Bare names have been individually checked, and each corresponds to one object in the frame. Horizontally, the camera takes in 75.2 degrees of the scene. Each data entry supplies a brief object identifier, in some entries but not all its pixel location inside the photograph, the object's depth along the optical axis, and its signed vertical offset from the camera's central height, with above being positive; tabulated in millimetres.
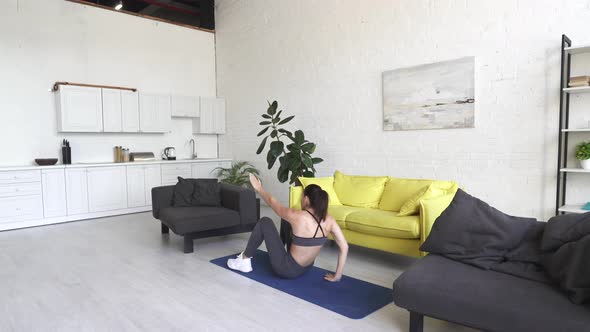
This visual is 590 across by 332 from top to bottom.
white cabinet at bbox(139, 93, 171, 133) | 6957 +586
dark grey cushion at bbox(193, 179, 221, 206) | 4828 -626
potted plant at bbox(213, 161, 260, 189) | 7281 -563
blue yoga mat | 2787 -1193
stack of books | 3381 +529
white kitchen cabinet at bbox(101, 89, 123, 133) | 6461 +587
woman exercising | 3174 -771
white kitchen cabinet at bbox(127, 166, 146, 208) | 6555 -706
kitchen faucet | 7945 -51
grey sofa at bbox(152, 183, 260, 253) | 4168 -797
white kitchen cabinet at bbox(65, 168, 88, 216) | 5941 -705
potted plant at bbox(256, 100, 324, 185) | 5300 -203
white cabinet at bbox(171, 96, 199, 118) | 7426 +756
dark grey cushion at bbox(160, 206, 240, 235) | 4121 -819
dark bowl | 5829 -232
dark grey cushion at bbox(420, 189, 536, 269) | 2561 -633
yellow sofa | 3459 -680
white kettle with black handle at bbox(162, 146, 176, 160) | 7418 -179
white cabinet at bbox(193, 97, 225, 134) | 7844 +554
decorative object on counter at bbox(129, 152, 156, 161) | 6895 -199
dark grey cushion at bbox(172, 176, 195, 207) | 4812 -623
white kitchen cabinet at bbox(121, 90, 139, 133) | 6691 +604
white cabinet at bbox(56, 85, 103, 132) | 6059 +596
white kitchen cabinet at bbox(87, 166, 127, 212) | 6168 -709
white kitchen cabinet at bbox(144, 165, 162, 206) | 6773 -600
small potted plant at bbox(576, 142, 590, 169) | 3439 -124
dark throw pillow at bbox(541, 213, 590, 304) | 1973 -642
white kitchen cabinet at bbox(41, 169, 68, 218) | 5707 -702
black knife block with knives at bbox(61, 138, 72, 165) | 6184 -116
